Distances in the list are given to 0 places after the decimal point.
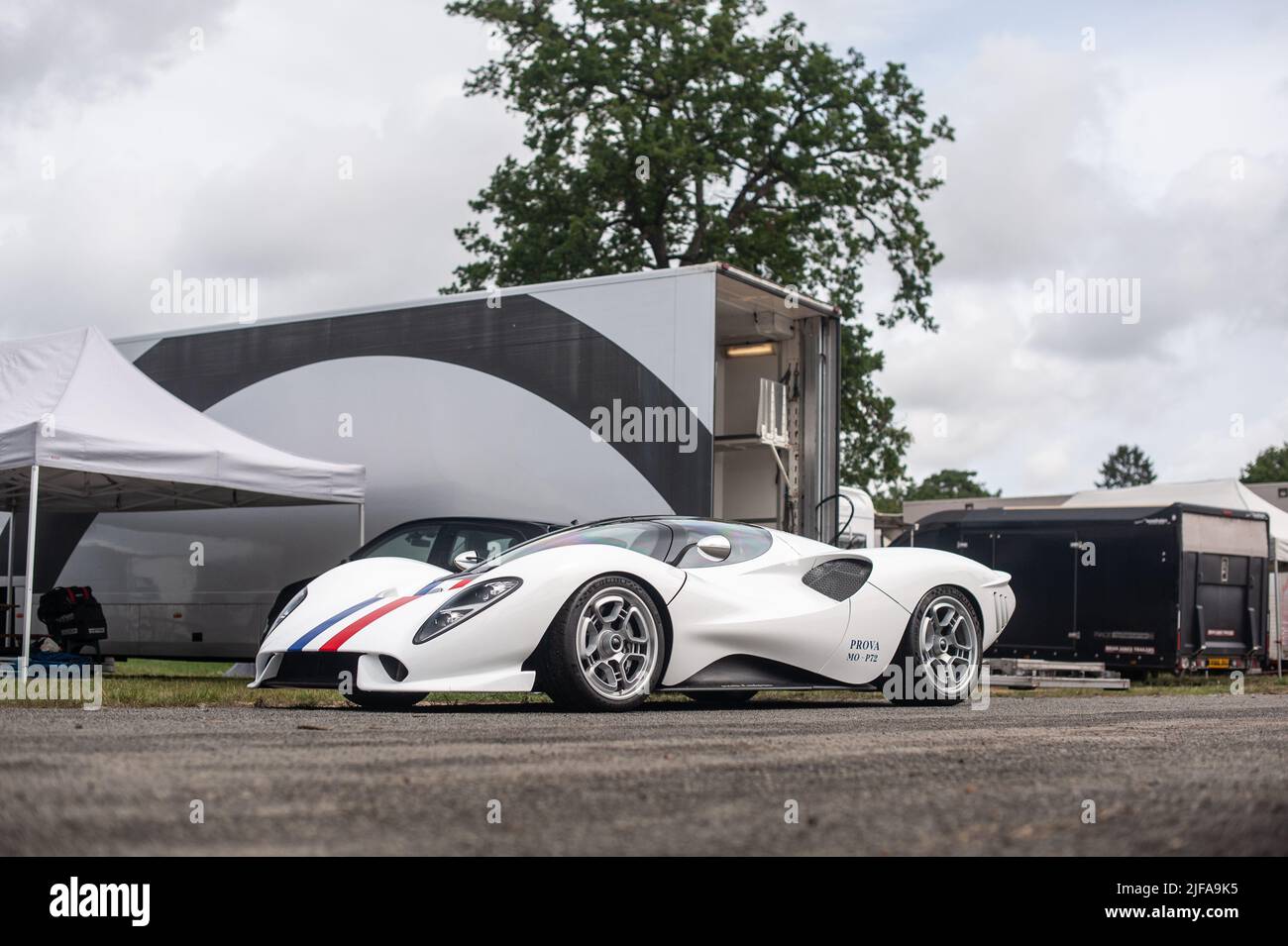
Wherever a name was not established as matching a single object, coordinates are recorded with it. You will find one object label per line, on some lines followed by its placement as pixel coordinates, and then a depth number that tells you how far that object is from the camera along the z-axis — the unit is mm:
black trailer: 16359
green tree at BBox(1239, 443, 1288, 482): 81438
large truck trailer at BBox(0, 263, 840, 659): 10617
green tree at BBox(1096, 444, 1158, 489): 127125
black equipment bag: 13117
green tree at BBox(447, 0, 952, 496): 24328
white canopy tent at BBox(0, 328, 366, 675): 10445
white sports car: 6875
